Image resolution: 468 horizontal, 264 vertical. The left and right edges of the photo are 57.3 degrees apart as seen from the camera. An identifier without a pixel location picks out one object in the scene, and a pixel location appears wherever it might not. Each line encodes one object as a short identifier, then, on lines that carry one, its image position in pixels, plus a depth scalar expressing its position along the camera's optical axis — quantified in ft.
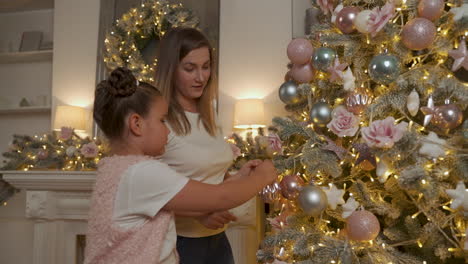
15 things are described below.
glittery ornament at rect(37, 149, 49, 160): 9.11
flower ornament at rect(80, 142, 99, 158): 8.79
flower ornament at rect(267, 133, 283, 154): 5.31
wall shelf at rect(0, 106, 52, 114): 11.66
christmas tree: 3.99
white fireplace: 8.67
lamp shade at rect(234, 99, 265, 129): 9.29
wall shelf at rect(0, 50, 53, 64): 12.00
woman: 4.57
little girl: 3.59
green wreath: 9.98
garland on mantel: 8.96
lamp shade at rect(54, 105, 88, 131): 10.21
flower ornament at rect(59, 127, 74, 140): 9.17
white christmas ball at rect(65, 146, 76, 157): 8.91
